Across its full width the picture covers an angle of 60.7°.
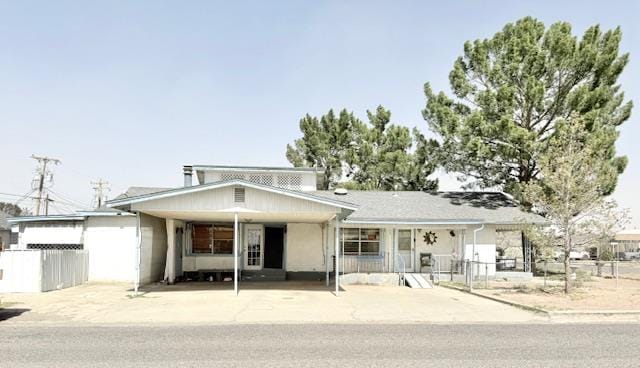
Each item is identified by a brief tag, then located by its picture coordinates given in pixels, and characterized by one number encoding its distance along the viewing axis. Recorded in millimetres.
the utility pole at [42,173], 48375
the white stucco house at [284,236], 22219
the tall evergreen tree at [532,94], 26391
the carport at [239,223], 17484
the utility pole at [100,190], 54094
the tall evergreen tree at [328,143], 41531
